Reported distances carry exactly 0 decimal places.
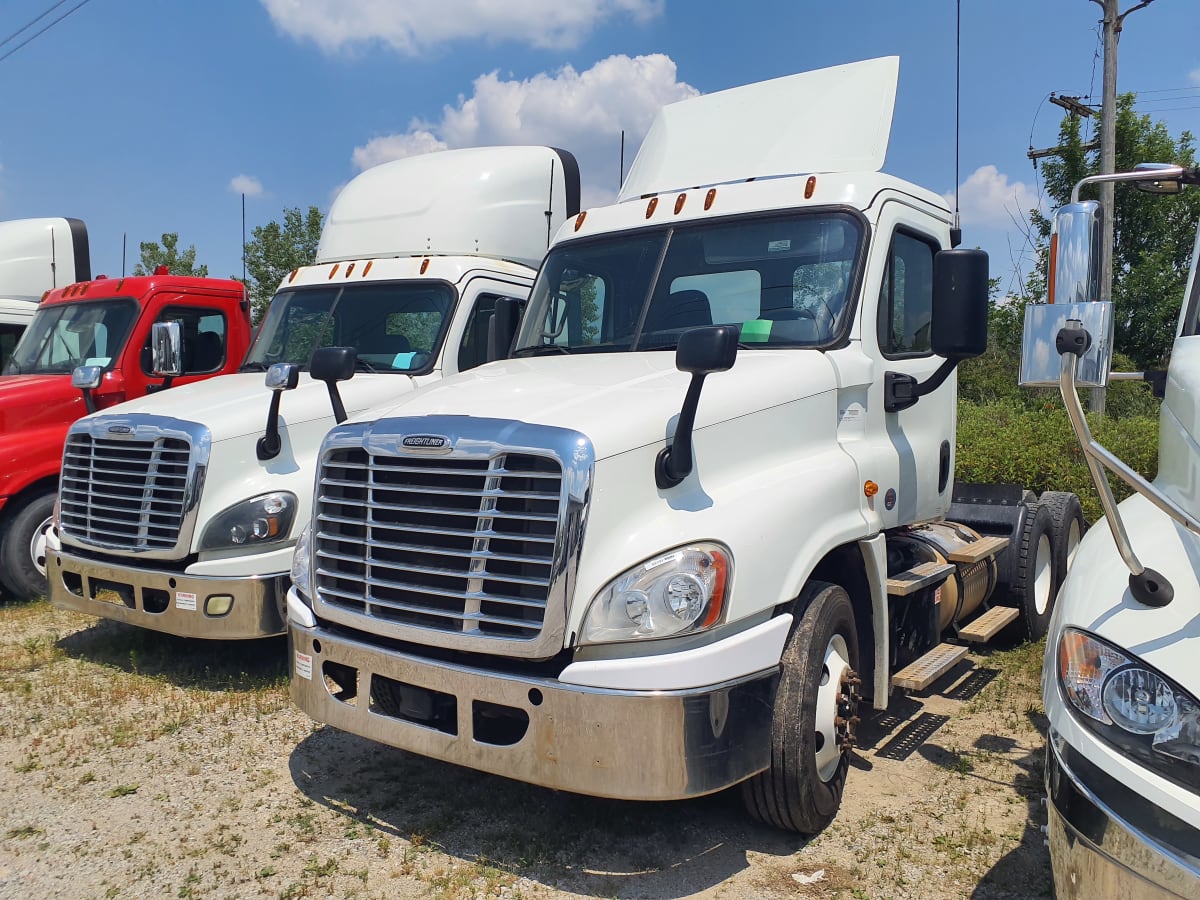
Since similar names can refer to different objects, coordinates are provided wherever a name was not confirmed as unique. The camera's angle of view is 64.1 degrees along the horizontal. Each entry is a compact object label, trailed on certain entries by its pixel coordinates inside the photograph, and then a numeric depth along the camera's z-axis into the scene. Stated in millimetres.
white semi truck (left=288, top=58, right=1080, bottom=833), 3164
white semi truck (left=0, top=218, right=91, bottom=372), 10188
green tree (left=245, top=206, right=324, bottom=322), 27344
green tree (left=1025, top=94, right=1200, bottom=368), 20000
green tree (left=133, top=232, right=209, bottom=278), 31234
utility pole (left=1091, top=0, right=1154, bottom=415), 14719
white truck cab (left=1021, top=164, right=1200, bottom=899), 2207
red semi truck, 7379
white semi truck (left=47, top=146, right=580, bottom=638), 5371
